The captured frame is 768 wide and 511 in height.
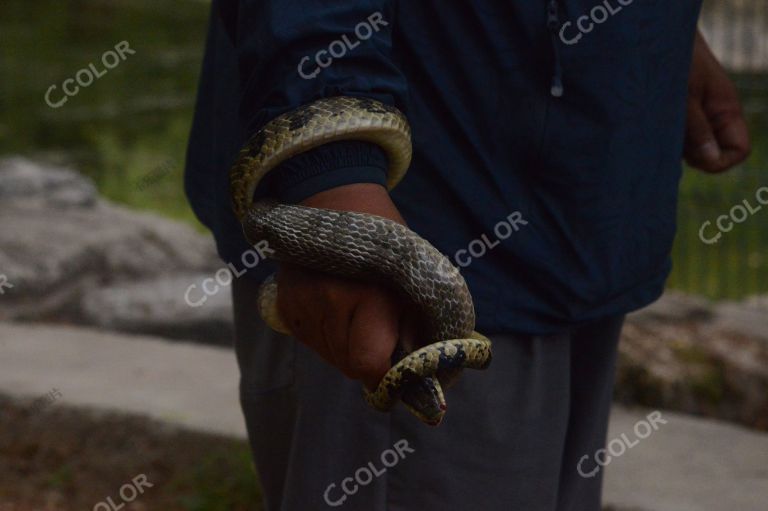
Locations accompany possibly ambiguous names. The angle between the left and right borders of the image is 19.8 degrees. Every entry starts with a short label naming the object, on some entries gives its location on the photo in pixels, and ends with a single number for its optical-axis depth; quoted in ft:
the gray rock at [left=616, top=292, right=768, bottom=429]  24.61
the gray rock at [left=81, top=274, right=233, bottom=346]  28.33
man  9.70
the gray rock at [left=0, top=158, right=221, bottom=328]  29.30
